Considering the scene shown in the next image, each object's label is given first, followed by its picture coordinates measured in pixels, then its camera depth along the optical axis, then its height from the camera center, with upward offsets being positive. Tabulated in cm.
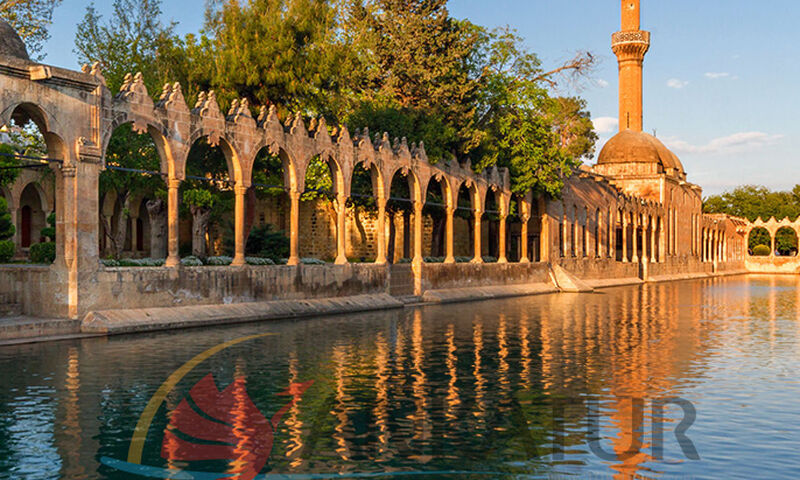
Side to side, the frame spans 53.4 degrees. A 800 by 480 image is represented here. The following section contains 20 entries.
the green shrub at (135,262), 1867 -38
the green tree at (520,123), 3600 +559
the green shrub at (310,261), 2466 -48
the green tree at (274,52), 2730 +681
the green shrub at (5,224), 2344 +69
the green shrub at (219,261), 2145 -40
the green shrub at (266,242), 3366 +17
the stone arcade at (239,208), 1678 +138
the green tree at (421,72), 3222 +731
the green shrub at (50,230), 2736 +58
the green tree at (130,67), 2714 +733
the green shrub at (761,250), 10244 -80
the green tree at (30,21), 3397 +971
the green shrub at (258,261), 2222 -42
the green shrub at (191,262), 2049 -41
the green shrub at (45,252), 2458 -16
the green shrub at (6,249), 2250 -6
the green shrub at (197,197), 2644 +165
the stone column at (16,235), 3519 +62
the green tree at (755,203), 10213 +543
